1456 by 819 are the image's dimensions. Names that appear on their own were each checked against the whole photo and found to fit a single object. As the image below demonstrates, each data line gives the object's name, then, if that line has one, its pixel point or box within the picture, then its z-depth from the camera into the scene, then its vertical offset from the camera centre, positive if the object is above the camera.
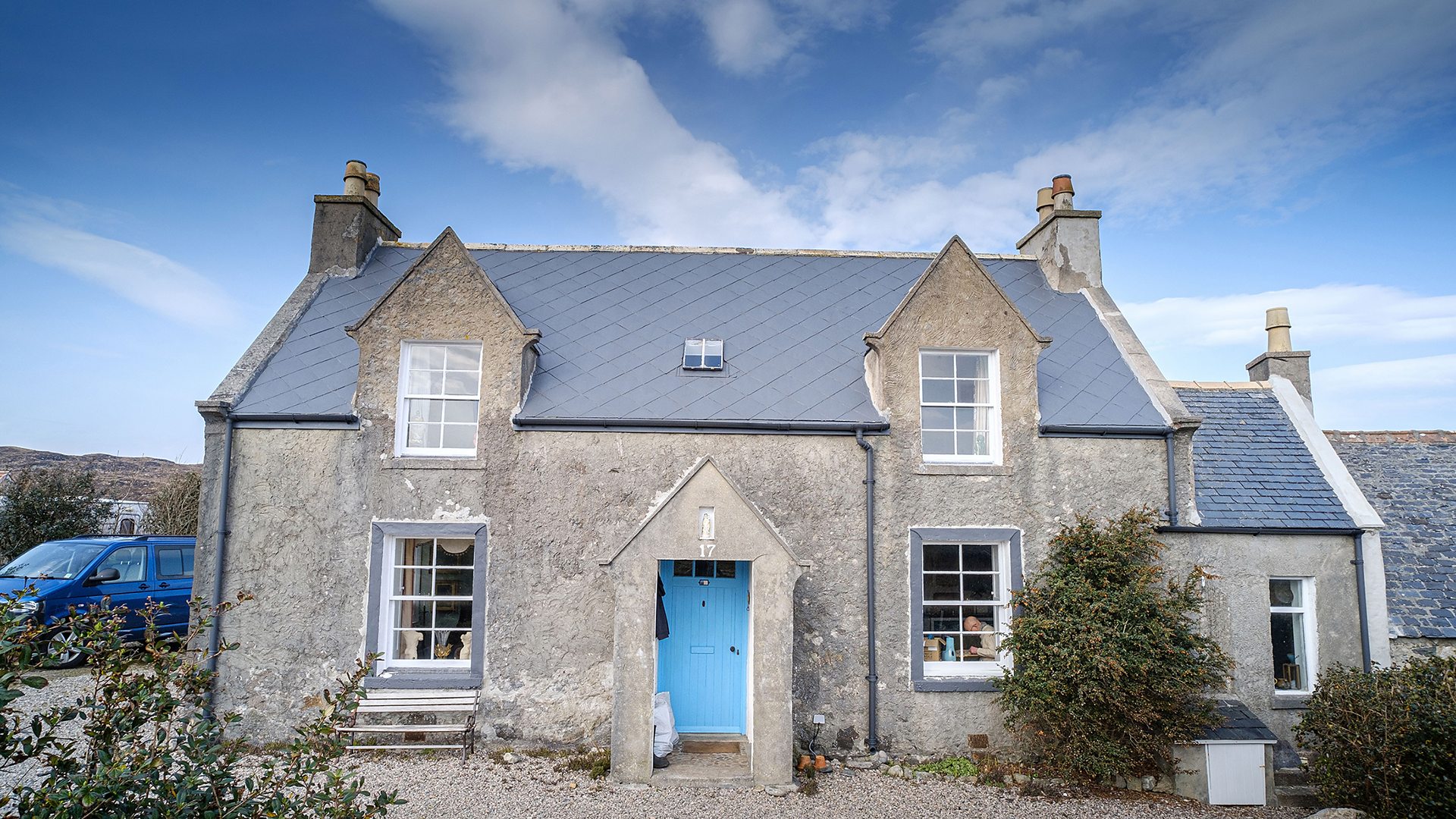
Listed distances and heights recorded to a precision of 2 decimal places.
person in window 10.37 -1.55
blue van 13.05 -1.02
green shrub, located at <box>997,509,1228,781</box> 8.90 -1.49
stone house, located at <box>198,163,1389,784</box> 9.86 +0.16
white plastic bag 9.34 -2.46
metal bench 9.53 -2.30
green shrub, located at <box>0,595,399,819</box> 3.22 -1.08
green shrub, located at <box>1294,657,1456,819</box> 7.59 -2.08
